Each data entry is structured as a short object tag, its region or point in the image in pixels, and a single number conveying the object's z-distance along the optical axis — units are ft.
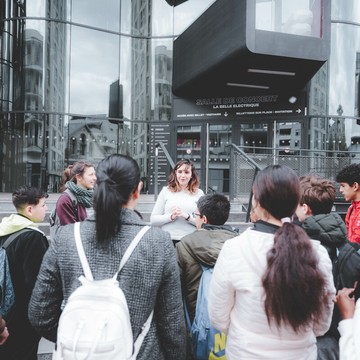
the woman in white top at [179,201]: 11.18
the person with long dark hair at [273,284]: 4.80
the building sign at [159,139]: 39.34
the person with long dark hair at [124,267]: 4.97
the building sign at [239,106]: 34.63
